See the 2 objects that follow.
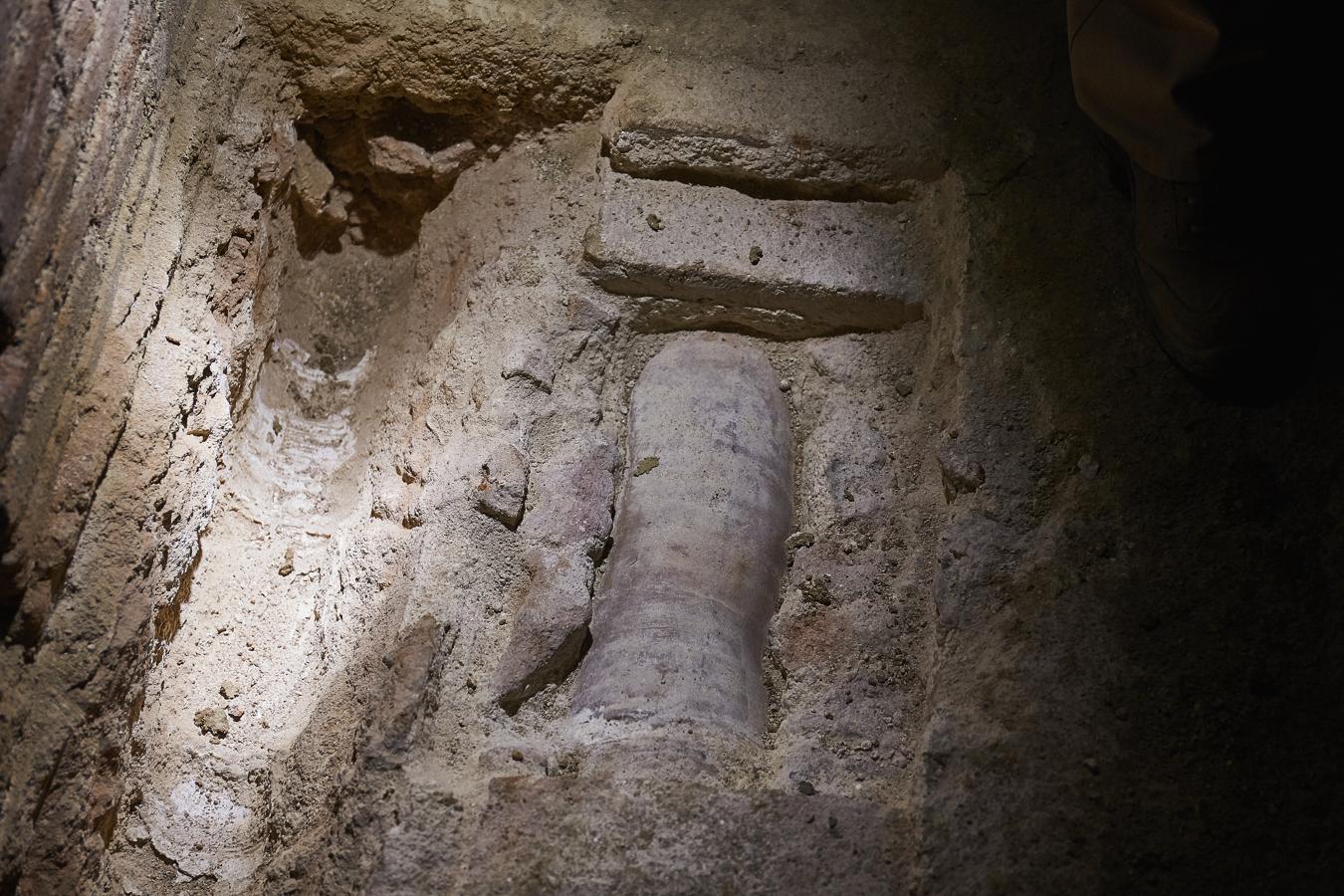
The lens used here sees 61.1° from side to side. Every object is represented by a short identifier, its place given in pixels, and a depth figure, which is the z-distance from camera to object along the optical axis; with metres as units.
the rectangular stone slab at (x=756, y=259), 1.90
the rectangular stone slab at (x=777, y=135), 1.94
